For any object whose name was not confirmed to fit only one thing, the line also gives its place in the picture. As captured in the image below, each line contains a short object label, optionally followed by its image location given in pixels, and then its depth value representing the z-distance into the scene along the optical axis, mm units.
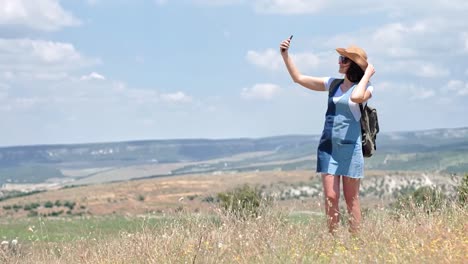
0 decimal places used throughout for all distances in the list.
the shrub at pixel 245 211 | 7348
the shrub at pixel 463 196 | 8183
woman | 7738
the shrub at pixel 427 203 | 7610
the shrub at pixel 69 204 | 96469
